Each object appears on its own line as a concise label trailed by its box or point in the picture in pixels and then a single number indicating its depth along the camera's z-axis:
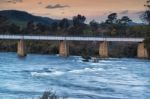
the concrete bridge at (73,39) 131.88
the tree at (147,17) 188.38
